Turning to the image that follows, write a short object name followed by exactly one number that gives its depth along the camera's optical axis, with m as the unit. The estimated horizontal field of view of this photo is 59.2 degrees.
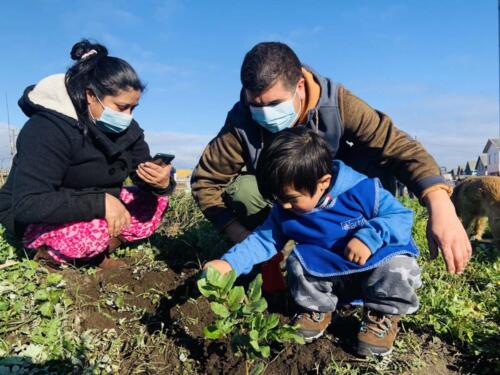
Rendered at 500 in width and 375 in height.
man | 2.30
